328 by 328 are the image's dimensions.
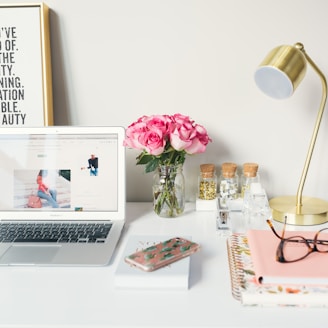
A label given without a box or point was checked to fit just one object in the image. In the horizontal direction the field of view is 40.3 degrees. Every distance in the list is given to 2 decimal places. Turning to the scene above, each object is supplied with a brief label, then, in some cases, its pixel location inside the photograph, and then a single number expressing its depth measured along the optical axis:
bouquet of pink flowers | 1.06
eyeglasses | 0.82
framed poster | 1.20
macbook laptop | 1.11
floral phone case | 0.81
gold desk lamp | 0.95
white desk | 0.69
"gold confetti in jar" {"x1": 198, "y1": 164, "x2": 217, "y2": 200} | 1.20
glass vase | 1.14
